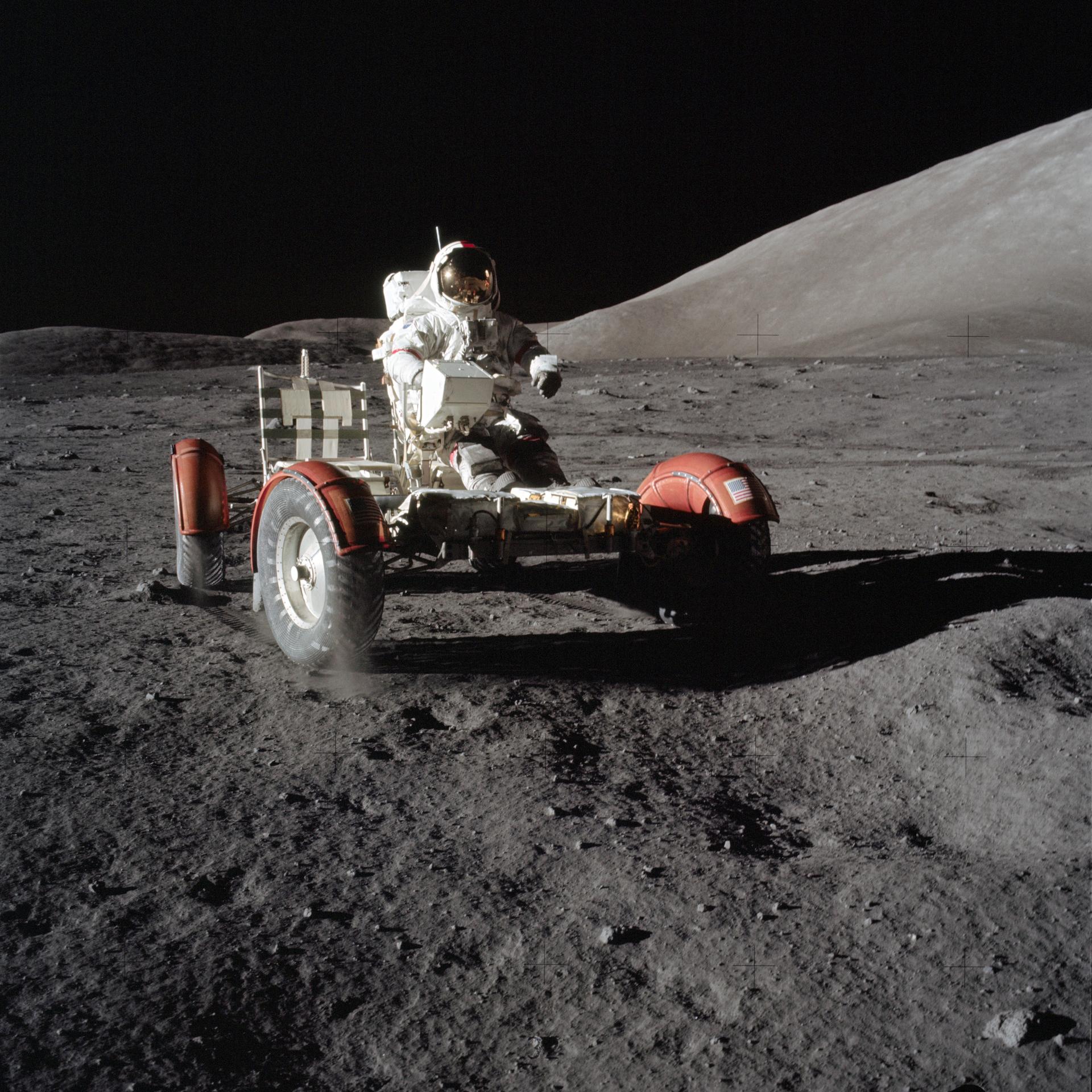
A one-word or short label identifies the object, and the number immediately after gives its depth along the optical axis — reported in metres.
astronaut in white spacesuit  4.74
